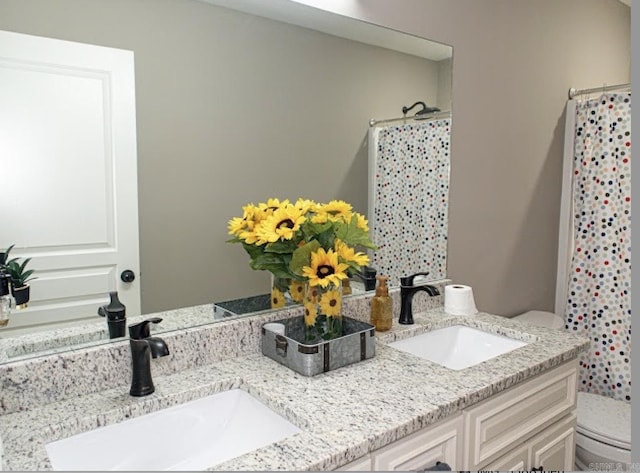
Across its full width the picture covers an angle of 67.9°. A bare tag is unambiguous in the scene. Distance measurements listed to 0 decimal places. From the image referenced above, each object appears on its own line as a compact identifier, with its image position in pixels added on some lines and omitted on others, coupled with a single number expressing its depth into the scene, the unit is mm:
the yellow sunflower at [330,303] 1354
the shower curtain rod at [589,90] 2441
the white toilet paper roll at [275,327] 1381
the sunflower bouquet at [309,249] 1271
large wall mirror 1260
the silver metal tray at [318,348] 1238
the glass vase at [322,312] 1357
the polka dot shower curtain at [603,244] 2438
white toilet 1929
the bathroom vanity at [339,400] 958
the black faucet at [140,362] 1124
